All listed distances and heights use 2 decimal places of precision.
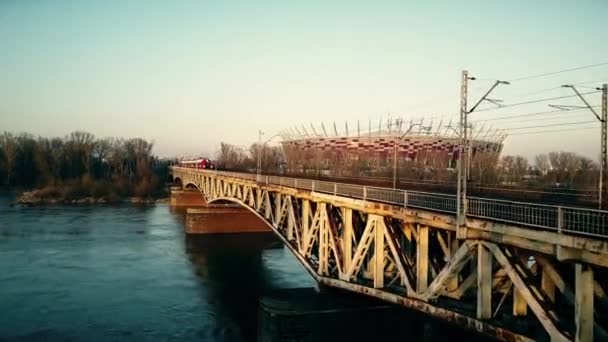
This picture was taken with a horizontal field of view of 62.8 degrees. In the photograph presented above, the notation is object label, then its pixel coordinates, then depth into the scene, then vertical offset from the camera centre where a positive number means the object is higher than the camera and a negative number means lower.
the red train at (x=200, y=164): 95.01 +0.46
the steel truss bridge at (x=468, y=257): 10.65 -2.69
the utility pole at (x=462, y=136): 13.60 +0.96
